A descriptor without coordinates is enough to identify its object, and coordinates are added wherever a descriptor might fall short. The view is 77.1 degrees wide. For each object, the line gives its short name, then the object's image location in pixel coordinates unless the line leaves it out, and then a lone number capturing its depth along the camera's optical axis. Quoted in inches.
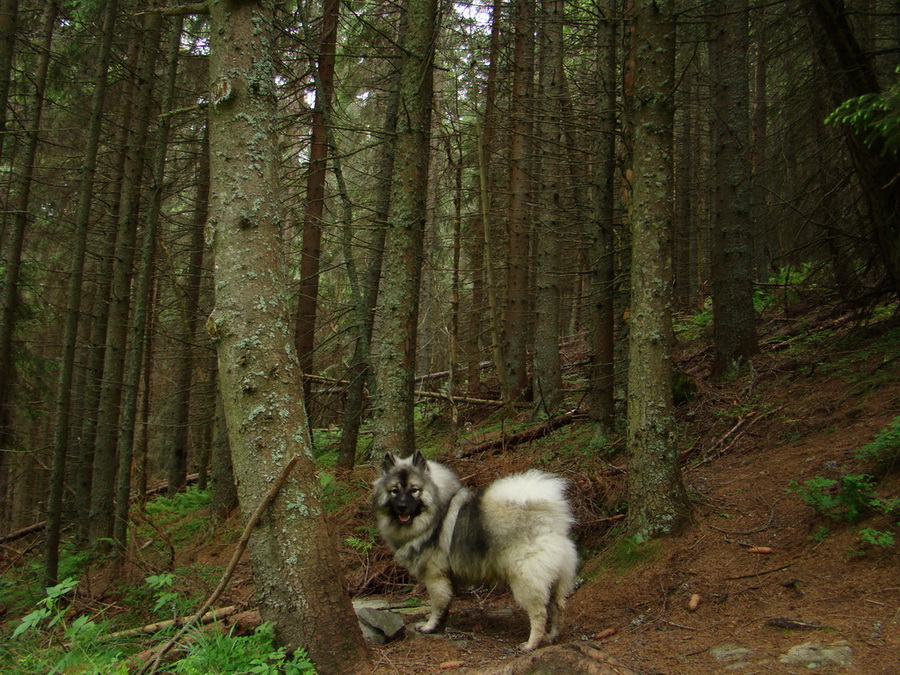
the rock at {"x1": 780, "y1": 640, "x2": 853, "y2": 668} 139.9
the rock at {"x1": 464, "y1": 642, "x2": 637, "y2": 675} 145.7
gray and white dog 194.1
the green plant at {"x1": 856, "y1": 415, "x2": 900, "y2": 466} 213.3
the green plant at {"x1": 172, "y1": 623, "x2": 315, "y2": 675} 147.9
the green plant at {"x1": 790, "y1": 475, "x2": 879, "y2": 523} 197.6
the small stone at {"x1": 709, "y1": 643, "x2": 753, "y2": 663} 153.2
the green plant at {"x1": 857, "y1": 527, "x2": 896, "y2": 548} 181.6
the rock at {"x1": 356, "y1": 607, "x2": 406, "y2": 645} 195.3
